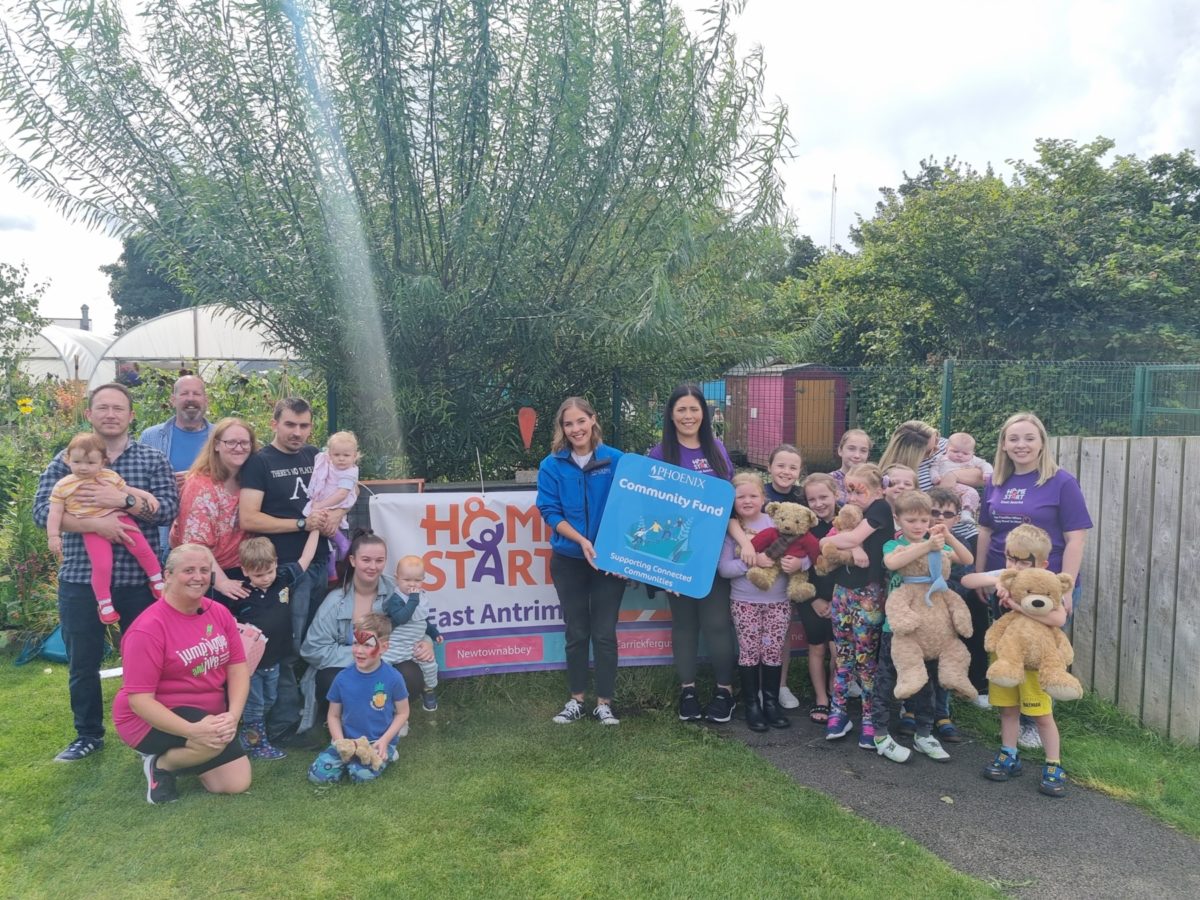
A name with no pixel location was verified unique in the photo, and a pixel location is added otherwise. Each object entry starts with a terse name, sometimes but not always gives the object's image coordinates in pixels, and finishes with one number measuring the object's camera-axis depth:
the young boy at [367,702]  3.94
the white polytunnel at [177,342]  28.75
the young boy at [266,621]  4.09
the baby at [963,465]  4.89
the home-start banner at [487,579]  4.77
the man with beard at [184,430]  4.70
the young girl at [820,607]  4.61
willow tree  4.73
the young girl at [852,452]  4.94
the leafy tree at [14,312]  18.88
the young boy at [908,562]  3.99
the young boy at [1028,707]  3.82
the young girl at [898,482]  4.37
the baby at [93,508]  3.94
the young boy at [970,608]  4.23
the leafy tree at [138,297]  50.59
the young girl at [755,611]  4.60
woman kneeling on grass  3.57
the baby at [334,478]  4.32
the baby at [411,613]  4.36
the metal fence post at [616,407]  5.80
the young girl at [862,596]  4.30
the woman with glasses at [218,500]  4.14
